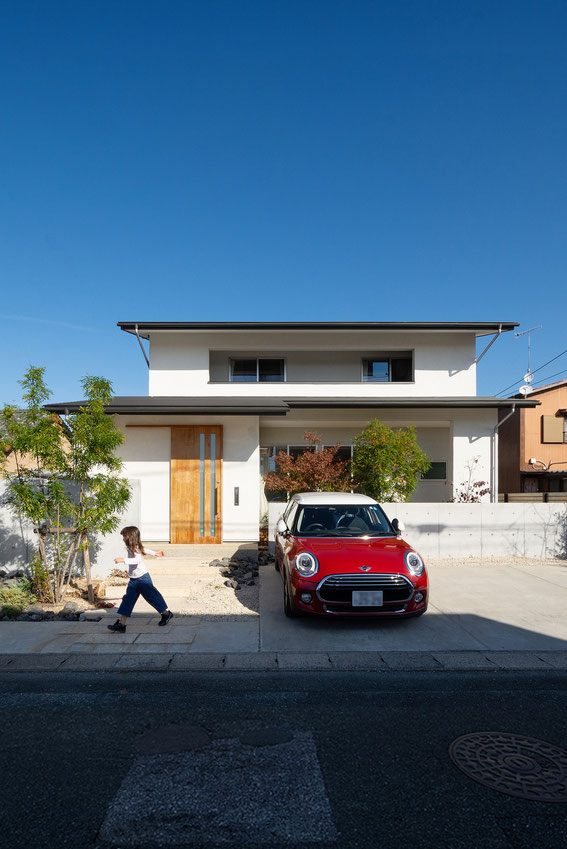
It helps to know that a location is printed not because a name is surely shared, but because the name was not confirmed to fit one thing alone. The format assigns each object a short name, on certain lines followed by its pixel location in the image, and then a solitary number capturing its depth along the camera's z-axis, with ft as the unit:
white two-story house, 44.86
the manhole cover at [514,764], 11.04
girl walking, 21.67
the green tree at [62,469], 25.02
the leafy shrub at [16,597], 24.25
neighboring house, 83.41
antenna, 58.03
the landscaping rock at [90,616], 23.73
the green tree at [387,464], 39.75
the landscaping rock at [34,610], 24.25
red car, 21.49
